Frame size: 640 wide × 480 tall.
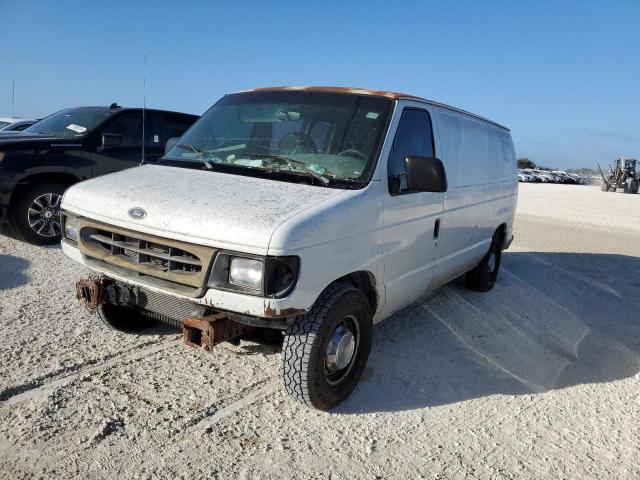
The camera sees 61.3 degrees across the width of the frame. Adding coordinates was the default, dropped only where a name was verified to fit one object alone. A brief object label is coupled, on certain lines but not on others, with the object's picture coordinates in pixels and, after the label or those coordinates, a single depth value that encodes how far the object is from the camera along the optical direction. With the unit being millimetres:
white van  2926
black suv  6727
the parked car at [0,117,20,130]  14753
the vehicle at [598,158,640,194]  34719
